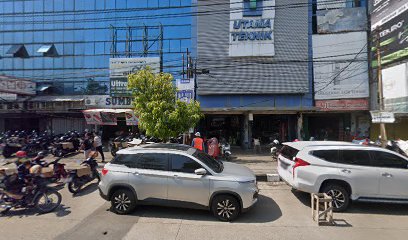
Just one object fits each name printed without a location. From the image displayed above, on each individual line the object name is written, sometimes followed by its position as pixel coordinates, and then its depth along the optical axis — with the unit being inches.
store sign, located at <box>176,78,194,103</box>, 556.1
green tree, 466.3
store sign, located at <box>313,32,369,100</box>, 786.8
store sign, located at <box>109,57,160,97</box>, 848.3
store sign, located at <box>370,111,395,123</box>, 424.1
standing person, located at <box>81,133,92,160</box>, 463.5
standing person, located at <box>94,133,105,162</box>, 495.8
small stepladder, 212.4
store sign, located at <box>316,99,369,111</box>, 776.9
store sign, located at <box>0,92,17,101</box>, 755.0
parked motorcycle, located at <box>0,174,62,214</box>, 238.1
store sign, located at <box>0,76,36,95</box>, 730.2
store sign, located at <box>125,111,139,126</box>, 659.9
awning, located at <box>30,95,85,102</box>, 864.3
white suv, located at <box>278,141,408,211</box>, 240.8
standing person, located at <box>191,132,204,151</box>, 434.9
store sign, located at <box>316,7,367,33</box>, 792.9
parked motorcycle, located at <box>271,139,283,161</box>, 518.5
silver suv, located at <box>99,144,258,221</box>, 217.5
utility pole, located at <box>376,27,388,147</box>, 495.8
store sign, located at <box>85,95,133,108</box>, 855.1
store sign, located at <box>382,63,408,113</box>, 629.3
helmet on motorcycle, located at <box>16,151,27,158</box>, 265.8
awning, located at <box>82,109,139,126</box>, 667.4
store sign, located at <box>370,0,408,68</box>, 631.2
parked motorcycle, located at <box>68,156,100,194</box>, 296.4
